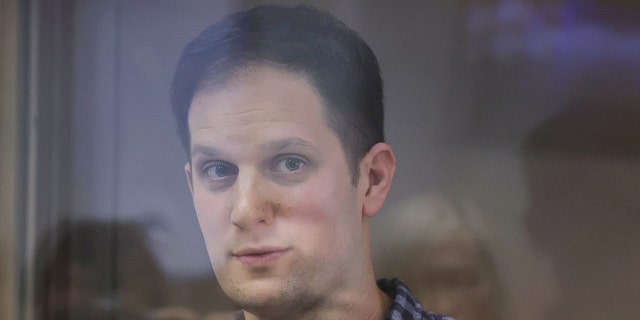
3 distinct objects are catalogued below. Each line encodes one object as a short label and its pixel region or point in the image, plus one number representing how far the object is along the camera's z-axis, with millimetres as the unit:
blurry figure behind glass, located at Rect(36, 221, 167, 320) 3061
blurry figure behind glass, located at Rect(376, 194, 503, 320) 3096
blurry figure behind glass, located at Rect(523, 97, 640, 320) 3146
